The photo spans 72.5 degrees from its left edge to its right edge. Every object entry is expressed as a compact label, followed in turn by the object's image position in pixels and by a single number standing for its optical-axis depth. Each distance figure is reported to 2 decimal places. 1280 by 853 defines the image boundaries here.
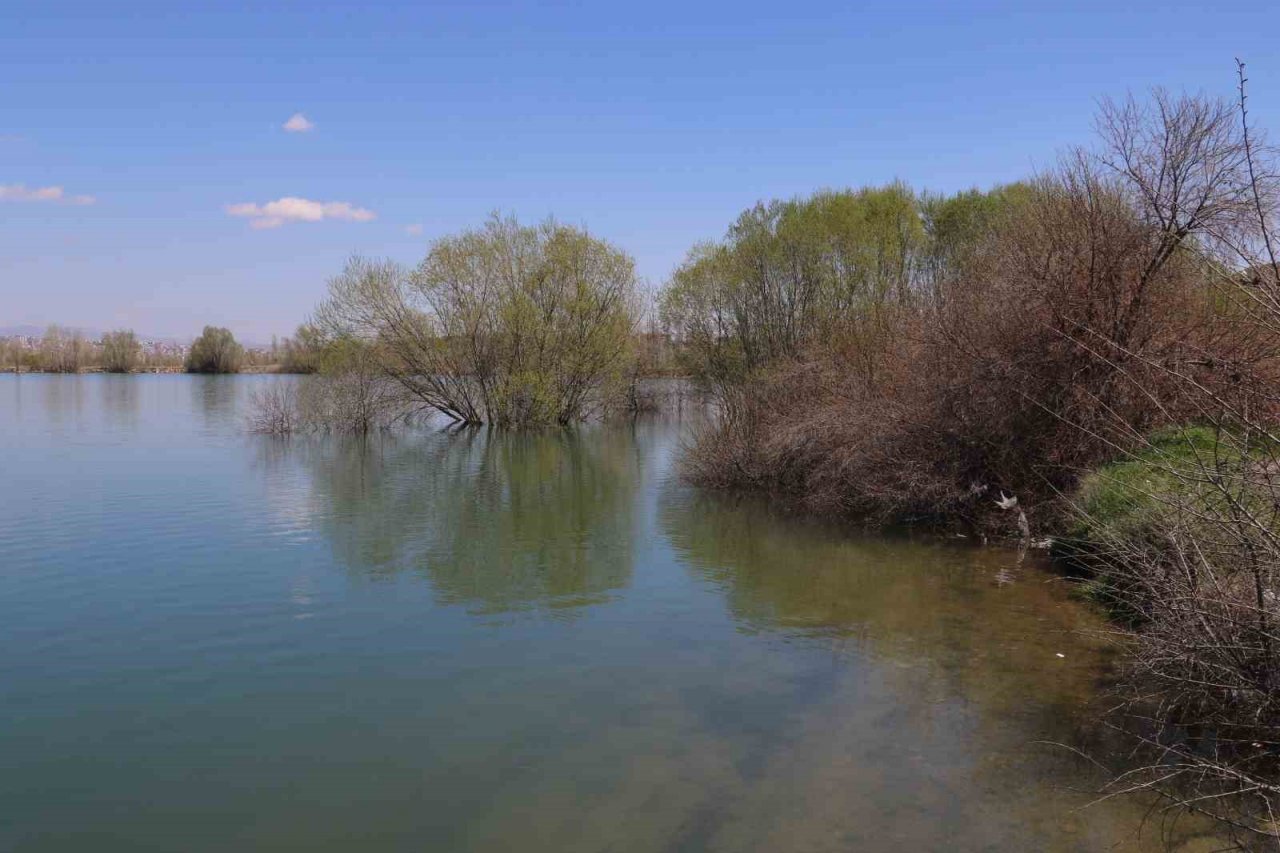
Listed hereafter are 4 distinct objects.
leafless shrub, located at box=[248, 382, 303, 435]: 37.78
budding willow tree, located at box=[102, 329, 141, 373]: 105.94
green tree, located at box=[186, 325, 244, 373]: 103.94
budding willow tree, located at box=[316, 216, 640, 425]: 44.06
